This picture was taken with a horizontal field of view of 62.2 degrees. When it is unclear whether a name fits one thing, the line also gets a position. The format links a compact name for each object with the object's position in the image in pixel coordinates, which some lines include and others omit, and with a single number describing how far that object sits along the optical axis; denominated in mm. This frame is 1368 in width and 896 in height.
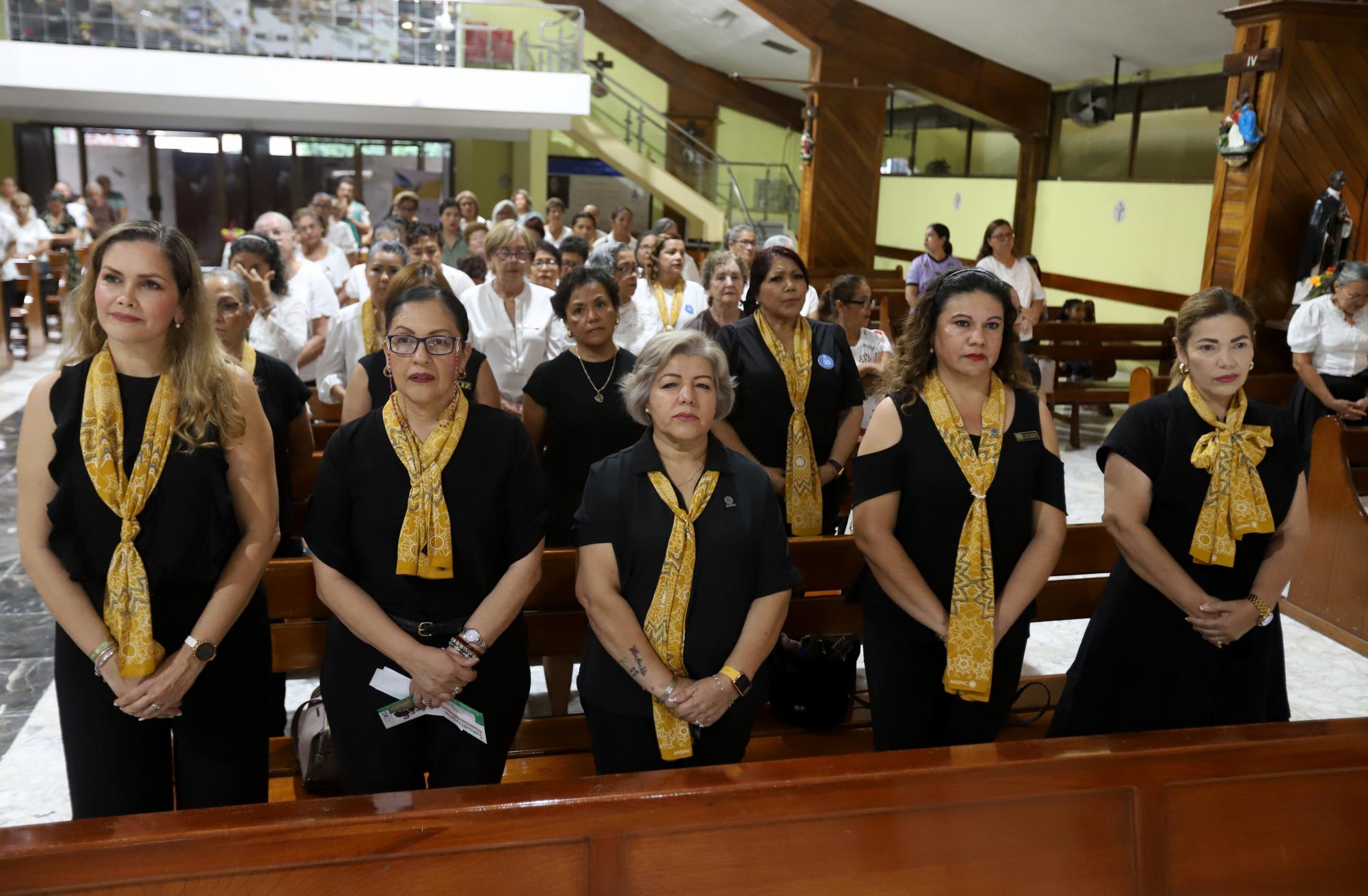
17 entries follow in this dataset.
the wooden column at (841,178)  12617
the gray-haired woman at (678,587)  2141
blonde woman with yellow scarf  1992
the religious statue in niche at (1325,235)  7074
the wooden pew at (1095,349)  7812
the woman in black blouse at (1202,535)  2406
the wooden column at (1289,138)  7035
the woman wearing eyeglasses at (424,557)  2115
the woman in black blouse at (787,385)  3365
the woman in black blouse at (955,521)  2338
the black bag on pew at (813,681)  3123
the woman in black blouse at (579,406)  3291
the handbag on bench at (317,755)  2703
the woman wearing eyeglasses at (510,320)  4711
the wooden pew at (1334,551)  4375
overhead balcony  12422
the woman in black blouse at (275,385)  2824
